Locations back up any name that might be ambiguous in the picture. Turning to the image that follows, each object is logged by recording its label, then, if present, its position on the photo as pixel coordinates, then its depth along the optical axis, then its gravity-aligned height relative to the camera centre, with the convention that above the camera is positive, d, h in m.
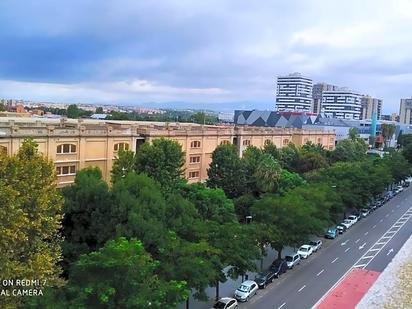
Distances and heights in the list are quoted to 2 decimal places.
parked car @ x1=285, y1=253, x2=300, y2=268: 42.19 -13.27
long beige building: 44.72 -3.93
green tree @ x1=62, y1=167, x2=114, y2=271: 30.66 -7.78
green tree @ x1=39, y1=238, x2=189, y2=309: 19.95 -7.94
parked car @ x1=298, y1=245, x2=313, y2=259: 45.62 -13.43
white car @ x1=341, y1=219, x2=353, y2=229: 59.00 -13.36
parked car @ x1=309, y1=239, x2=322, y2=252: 48.29 -13.41
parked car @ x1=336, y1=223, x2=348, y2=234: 56.97 -13.60
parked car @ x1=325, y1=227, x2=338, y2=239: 54.03 -13.52
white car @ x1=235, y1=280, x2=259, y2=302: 34.09 -13.24
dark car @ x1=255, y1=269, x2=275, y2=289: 37.28 -13.56
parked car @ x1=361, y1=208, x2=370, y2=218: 66.06 -13.39
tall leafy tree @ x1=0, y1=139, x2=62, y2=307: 21.77 -5.88
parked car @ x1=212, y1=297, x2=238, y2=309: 31.20 -12.98
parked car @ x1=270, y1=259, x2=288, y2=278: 40.31 -13.45
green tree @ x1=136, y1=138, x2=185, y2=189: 46.09 -5.30
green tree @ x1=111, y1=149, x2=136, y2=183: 42.52 -5.36
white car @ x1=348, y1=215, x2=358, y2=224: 61.12 -13.16
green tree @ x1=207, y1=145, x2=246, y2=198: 57.84 -7.61
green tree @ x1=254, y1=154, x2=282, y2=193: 57.53 -7.89
